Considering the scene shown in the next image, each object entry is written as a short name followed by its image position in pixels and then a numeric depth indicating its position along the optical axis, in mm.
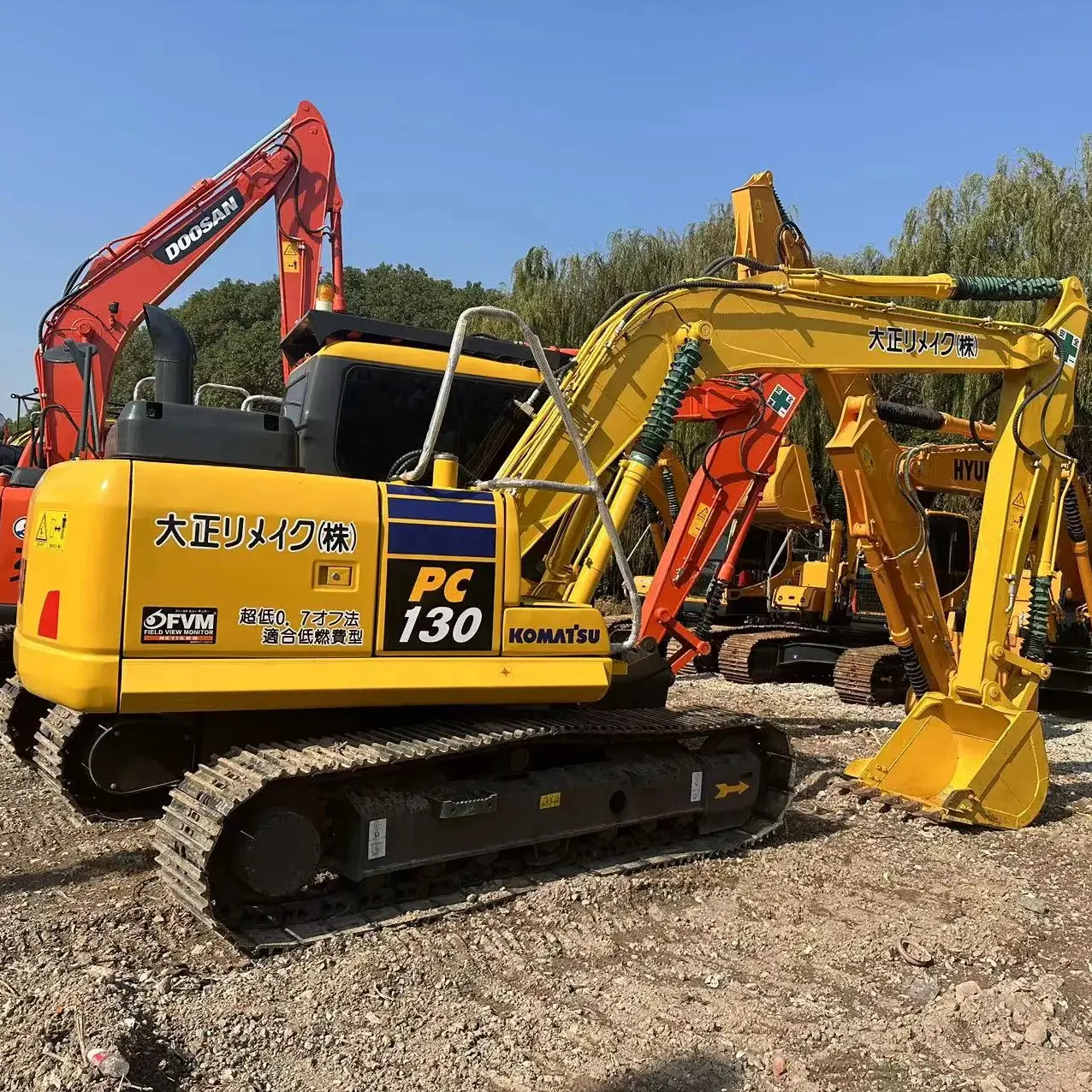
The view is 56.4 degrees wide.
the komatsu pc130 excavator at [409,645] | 4051
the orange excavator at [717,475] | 8352
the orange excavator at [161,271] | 9375
